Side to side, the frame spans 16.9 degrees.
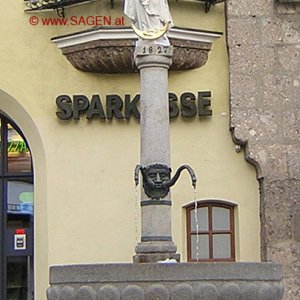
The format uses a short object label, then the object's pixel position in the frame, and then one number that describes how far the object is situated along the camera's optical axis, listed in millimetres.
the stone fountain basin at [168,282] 7875
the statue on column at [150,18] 9836
